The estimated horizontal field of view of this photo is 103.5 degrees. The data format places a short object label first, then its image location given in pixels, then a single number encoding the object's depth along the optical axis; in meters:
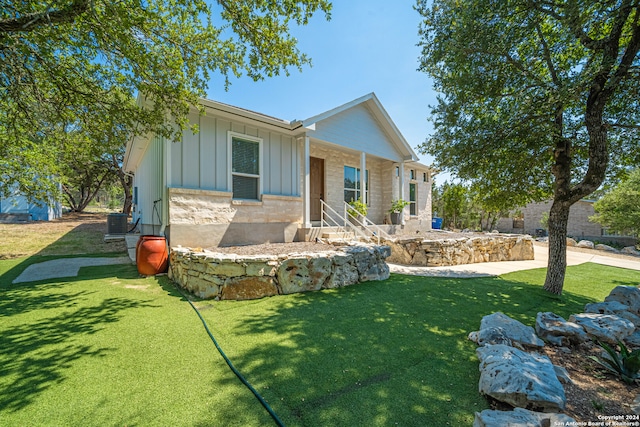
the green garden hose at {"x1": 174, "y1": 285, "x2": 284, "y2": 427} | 1.79
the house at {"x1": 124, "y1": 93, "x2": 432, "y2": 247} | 5.88
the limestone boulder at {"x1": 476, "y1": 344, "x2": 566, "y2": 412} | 1.80
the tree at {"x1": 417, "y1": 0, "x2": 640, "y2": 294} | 4.15
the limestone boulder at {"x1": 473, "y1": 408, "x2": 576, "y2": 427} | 1.54
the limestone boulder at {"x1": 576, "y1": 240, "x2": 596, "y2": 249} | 13.68
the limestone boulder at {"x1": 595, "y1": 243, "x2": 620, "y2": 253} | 13.08
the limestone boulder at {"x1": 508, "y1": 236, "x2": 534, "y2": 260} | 9.17
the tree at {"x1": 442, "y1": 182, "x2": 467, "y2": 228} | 17.97
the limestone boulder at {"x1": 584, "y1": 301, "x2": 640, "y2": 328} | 3.62
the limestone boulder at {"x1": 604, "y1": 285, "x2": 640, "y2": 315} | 4.10
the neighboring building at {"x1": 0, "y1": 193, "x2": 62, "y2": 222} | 13.95
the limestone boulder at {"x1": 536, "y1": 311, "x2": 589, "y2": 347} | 3.02
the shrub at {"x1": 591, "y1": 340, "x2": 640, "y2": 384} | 2.29
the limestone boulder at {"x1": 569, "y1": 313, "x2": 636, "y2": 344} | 3.09
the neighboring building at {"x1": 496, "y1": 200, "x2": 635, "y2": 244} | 19.14
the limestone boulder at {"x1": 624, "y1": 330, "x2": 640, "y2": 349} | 3.11
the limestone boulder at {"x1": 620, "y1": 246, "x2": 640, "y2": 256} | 12.62
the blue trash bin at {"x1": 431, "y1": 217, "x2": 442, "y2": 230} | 15.81
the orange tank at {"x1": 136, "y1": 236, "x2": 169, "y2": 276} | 5.39
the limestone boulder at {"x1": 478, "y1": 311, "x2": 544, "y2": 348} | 2.82
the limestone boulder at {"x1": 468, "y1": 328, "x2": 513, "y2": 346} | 2.81
